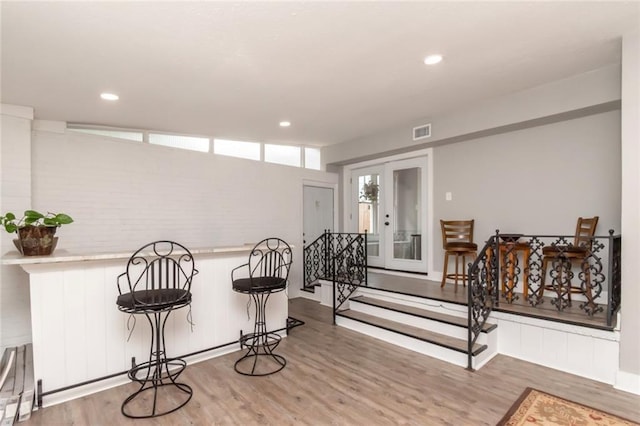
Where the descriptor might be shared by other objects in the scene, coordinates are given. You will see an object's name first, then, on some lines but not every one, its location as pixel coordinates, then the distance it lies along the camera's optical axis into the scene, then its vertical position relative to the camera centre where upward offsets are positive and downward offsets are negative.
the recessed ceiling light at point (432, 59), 2.85 +1.34
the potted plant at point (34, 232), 2.41 -0.16
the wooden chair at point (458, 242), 4.31 -0.43
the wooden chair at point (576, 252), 3.08 -0.40
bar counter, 2.48 -0.97
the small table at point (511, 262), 3.62 -0.57
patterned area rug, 2.21 -1.42
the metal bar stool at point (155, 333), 2.37 -1.06
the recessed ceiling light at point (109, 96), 3.39 +1.21
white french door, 5.39 +0.01
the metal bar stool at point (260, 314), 3.02 -1.12
